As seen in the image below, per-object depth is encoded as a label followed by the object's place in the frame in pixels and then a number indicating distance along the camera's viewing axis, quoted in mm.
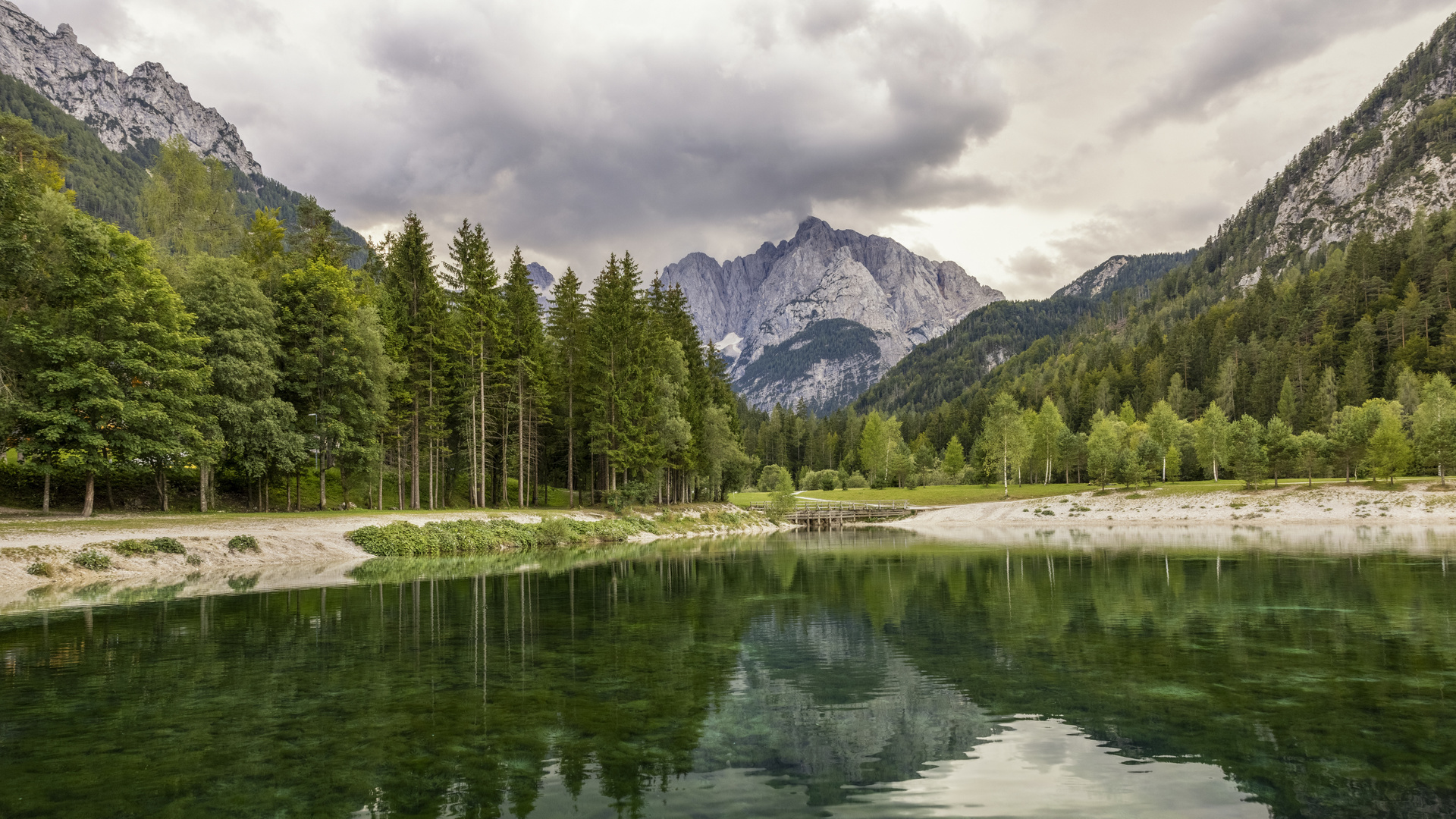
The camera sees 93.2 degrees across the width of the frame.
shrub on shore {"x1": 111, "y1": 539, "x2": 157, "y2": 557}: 28109
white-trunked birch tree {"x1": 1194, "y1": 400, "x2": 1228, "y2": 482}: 92062
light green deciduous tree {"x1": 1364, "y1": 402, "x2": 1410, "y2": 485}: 67562
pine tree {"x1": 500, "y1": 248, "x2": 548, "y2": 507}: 54844
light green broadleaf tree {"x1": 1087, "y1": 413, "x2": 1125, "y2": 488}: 88000
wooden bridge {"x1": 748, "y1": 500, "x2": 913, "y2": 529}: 91312
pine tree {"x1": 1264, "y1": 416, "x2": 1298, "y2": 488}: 74250
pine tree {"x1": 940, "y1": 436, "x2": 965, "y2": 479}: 126938
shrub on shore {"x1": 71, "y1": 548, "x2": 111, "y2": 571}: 26641
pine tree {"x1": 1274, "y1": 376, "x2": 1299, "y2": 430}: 107575
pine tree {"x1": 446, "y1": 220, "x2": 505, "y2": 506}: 51188
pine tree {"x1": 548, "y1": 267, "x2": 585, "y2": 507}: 63219
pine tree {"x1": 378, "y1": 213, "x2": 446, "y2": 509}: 49562
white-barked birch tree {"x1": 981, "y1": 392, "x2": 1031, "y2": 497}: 106812
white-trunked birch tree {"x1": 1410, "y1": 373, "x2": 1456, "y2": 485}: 65188
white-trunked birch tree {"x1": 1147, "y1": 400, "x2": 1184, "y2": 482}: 104625
